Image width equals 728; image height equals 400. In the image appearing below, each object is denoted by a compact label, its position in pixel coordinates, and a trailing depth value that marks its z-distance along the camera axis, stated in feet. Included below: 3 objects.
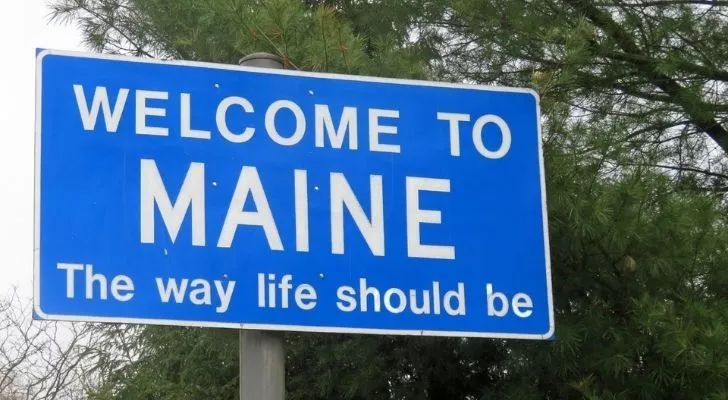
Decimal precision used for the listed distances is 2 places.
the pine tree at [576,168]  14.65
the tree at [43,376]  46.04
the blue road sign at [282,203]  9.59
